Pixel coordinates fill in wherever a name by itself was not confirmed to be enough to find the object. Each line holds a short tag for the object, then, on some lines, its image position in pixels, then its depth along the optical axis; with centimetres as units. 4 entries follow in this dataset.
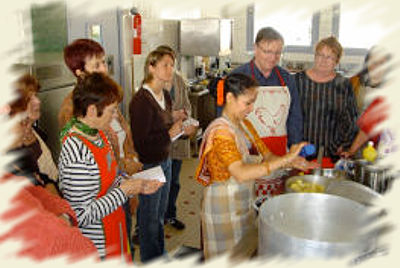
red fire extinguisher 377
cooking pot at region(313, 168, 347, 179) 165
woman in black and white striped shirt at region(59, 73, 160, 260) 141
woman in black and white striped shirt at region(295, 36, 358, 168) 213
